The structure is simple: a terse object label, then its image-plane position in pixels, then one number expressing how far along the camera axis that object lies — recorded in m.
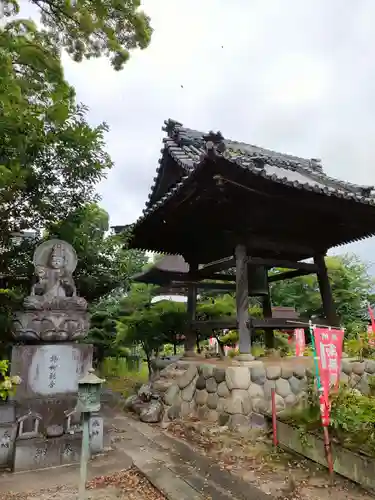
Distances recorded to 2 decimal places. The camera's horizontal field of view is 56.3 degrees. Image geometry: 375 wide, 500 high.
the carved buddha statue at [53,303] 4.92
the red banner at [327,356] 4.26
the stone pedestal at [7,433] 4.29
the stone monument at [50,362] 4.39
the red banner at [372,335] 7.20
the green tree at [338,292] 17.00
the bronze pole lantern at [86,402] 2.90
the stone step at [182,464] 3.61
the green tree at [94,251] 6.25
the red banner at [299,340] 8.08
